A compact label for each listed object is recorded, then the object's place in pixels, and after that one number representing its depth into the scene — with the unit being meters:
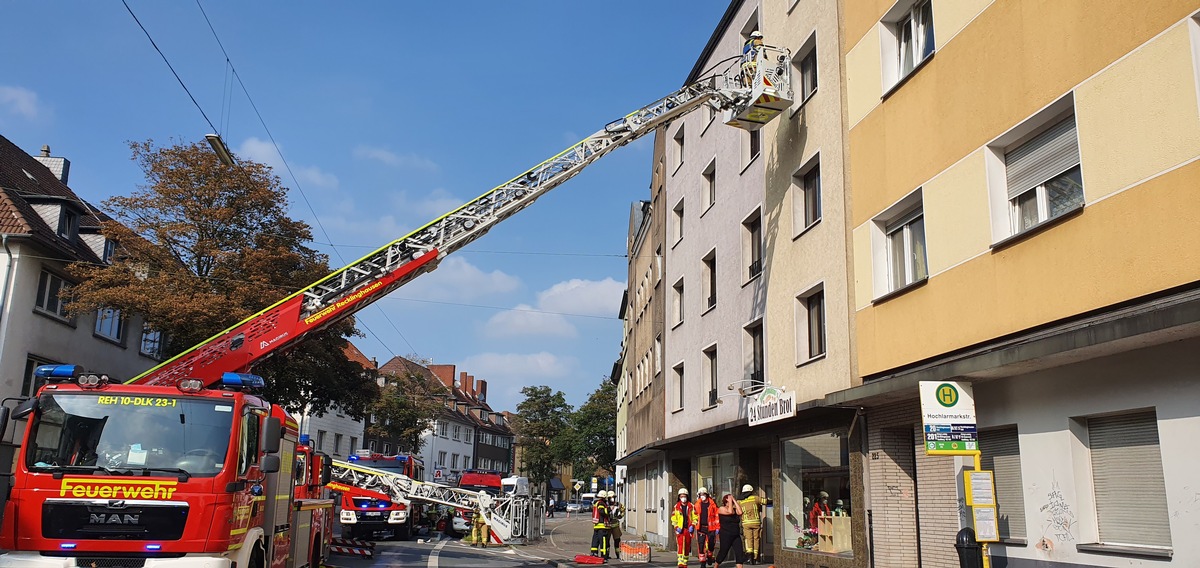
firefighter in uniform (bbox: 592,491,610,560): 19.67
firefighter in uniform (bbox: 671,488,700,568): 15.99
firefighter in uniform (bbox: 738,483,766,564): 17.56
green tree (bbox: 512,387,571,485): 75.38
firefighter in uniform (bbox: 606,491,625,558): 20.53
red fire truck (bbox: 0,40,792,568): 8.88
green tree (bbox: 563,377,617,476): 74.94
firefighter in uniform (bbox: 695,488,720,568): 15.83
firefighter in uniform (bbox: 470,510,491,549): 26.03
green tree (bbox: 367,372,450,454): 45.16
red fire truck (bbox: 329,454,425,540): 24.12
